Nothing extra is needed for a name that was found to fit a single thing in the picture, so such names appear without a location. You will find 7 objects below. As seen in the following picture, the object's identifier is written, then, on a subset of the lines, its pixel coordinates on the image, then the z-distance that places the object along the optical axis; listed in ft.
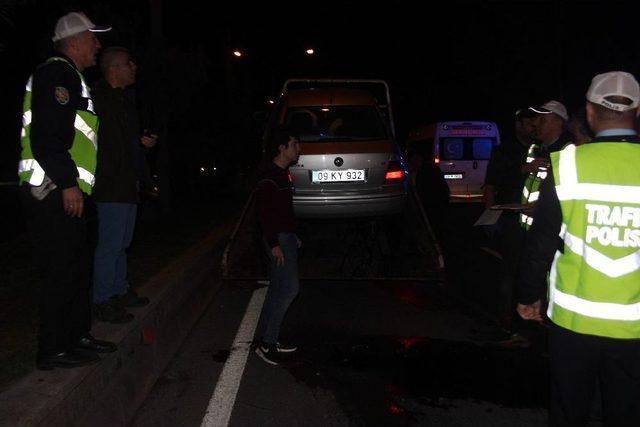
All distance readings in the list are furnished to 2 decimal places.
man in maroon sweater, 16.89
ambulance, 53.98
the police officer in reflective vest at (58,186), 12.31
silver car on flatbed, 25.81
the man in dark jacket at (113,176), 15.89
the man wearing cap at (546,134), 16.24
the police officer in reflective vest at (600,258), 8.86
